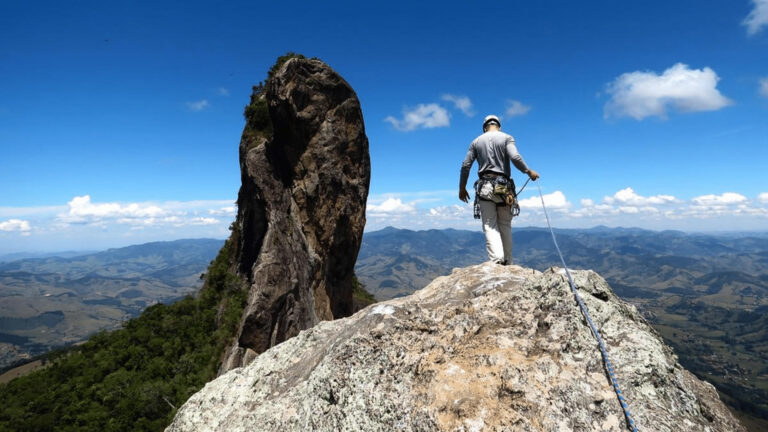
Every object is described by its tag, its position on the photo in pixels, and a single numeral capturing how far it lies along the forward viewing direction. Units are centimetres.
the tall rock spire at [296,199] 2631
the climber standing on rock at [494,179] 967
